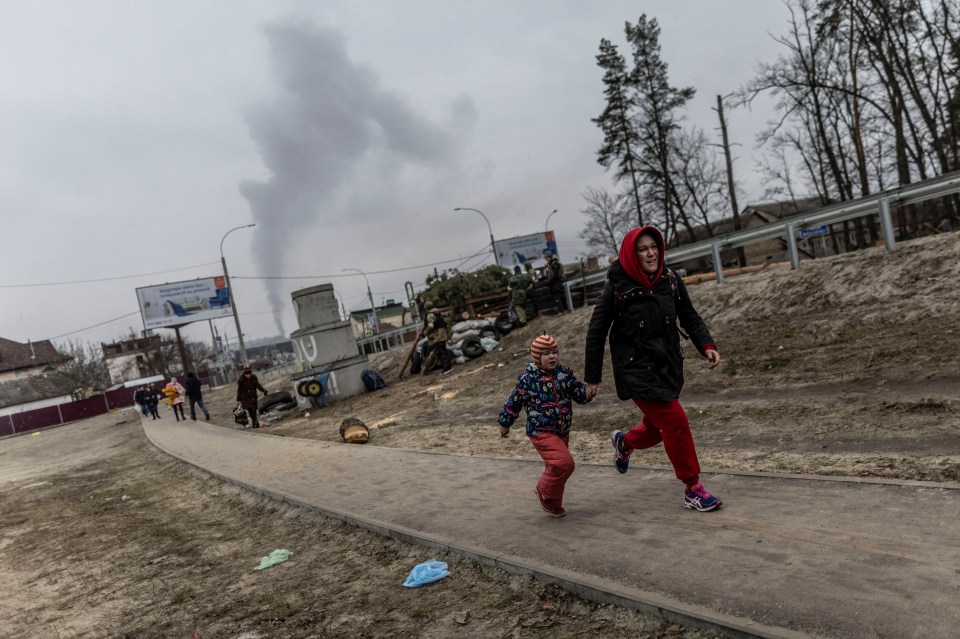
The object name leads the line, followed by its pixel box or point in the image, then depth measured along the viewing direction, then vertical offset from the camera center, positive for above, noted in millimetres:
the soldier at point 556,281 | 19719 +448
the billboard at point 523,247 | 47062 +4010
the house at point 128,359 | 93188 +5356
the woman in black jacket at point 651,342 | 4188 -434
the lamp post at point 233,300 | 36844 +3874
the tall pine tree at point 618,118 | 30938 +7750
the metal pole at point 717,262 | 14227 -73
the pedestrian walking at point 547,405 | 4590 -748
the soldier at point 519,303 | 20016 +30
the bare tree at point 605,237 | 46312 +3441
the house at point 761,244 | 30562 +1545
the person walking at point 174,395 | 24812 -485
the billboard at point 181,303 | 43281 +5219
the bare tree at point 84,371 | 61438 +3130
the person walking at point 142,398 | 31419 -400
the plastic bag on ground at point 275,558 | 5246 -1596
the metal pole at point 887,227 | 10688 -113
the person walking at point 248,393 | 16594 -693
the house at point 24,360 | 69625 +6029
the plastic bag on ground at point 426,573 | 4156 -1584
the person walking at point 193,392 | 23062 -489
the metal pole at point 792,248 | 12453 -107
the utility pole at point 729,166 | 28359 +3869
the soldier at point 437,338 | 19859 -481
